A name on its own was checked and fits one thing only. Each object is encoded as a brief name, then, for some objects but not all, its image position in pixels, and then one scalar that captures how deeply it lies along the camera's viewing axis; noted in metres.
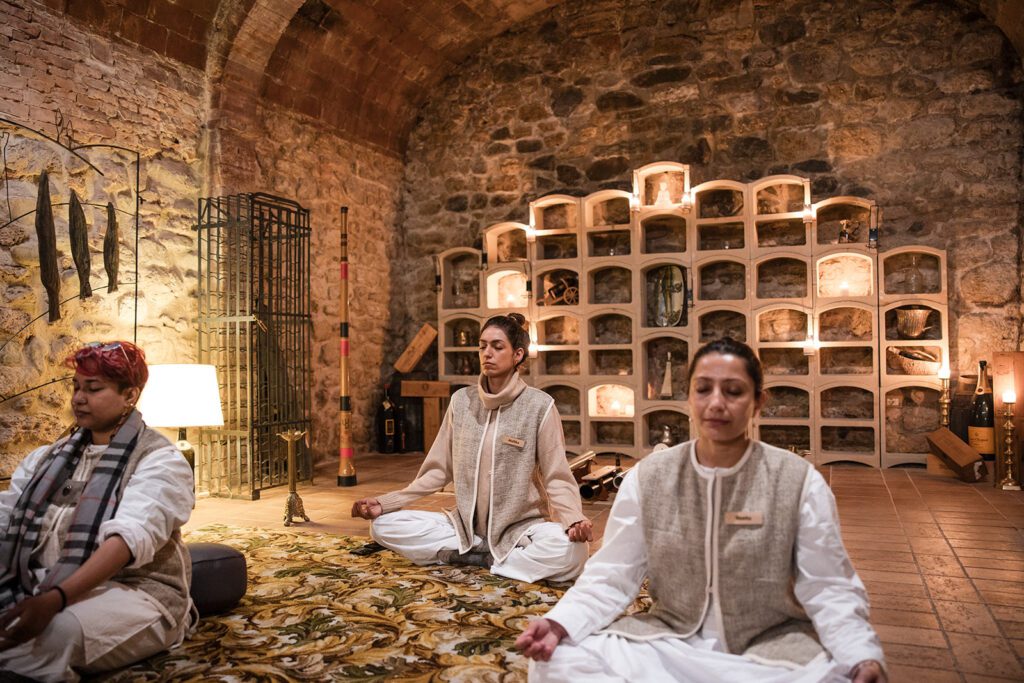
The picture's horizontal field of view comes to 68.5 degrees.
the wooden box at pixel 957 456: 4.93
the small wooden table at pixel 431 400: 6.59
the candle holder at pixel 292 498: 3.92
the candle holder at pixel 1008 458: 4.71
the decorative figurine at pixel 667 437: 5.34
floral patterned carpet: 2.04
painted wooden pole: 5.06
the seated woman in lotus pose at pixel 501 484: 2.85
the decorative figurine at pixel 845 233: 5.79
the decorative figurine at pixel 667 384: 6.27
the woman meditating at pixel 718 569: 1.42
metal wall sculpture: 4.03
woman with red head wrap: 1.84
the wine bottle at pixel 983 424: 5.17
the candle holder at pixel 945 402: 5.39
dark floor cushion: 2.44
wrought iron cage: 4.83
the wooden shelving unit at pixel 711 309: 5.68
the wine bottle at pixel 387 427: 6.74
